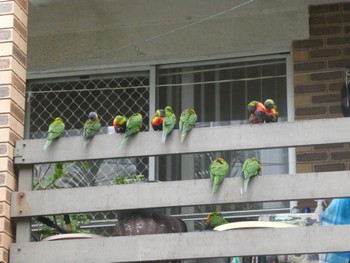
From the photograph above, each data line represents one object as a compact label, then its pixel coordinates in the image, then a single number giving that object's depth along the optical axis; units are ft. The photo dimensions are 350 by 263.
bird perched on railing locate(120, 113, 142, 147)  33.66
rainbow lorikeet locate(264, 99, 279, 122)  33.45
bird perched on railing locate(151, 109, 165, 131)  34.24
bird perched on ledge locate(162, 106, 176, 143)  33.38
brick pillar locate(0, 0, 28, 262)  33.53
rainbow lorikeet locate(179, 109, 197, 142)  33.31
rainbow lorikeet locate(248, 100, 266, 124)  33.47
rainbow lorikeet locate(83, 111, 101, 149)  34.13
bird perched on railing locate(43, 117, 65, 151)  34.33
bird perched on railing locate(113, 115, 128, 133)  34.27
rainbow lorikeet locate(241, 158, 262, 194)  32.32
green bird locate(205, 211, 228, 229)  35.75
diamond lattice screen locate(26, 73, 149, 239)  45.42
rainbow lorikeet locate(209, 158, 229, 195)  32.50
